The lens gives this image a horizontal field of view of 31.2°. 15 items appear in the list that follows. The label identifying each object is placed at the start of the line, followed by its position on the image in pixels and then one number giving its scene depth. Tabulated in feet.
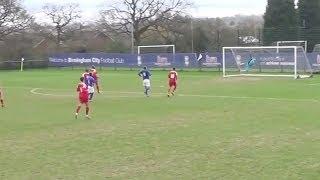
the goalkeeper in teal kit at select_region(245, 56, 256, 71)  163.12
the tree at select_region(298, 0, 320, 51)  246.68
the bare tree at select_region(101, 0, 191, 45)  286.87
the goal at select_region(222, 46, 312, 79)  154.92
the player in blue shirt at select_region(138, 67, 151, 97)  100.12
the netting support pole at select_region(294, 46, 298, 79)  143.49
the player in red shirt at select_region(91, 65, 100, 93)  99.50
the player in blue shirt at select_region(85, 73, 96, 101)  88.94
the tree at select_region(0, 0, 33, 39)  246.68
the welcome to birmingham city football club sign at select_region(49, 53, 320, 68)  165.37
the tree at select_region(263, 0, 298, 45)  242.37
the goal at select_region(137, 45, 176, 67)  195.93
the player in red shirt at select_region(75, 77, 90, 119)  72.38
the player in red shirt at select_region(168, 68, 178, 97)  99.91
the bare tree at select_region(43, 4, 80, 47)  299.32
